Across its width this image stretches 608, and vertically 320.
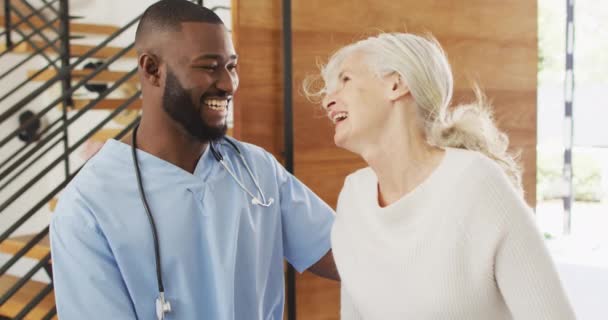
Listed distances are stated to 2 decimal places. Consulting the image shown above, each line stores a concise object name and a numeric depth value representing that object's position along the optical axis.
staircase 2.38
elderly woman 1.11
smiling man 1.27
